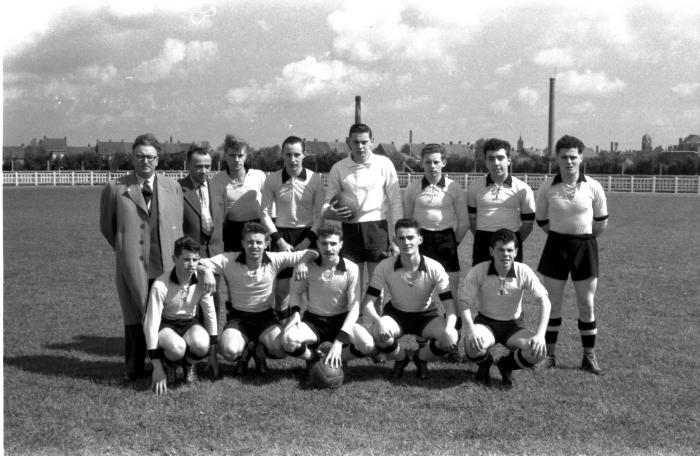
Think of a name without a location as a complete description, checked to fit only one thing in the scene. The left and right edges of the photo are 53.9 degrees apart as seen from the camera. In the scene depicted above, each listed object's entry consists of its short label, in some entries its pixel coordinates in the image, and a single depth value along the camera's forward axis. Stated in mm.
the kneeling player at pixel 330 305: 5184
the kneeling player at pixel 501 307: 5012
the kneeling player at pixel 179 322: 4977
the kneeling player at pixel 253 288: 5258
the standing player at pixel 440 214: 5746
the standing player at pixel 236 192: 5918
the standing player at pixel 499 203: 5629
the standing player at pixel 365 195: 5785
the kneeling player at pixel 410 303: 5199
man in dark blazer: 5676
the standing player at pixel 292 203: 5797
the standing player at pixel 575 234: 5496
